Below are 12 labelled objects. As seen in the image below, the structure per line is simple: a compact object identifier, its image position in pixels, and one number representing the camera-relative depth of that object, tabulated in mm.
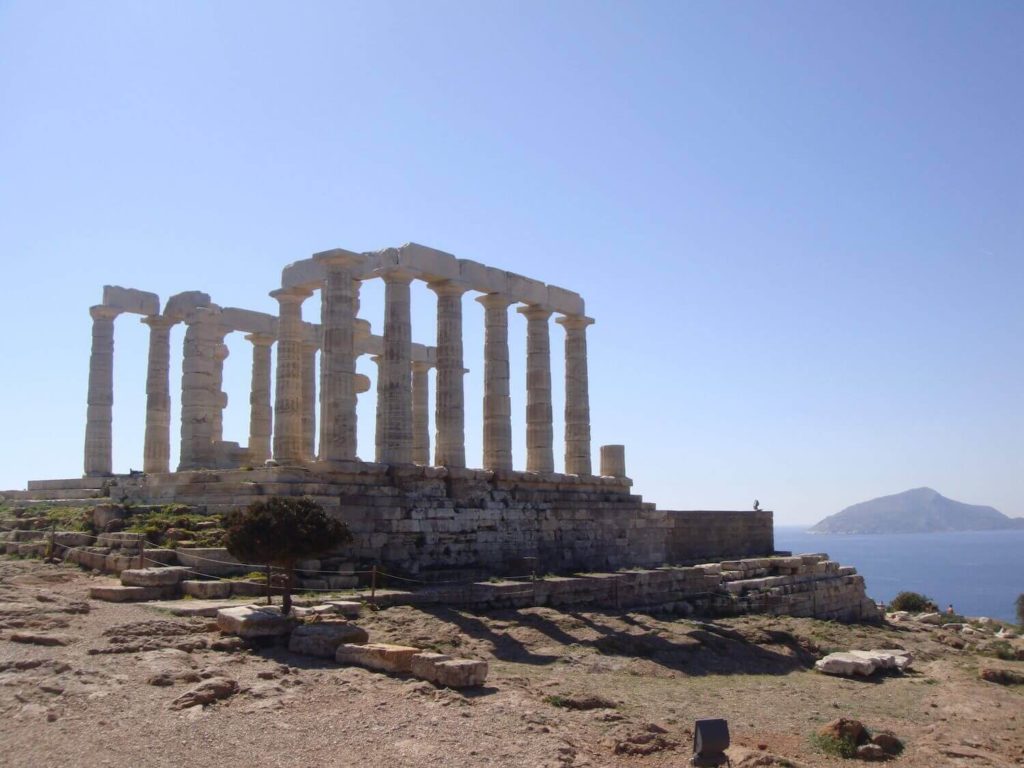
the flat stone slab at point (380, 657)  14430
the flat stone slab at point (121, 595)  18031
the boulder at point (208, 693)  12156
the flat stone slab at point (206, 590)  18781
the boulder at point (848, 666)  21578
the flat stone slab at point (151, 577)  18828
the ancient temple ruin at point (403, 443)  25359
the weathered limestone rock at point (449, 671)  14000
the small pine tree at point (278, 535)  16391
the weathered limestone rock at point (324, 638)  15086
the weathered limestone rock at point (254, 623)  15414
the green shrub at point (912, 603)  44750
